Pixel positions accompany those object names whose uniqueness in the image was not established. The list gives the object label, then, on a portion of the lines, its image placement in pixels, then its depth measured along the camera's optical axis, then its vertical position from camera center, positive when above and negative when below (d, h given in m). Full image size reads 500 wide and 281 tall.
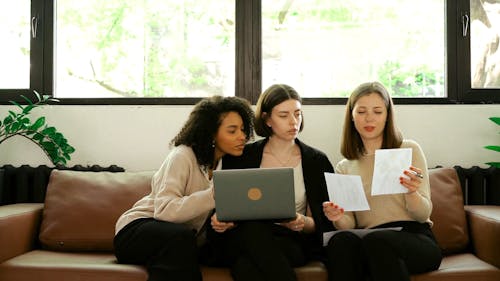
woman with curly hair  1.85 -0.22
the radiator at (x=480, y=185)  2.63 -0.21
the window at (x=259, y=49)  2.92 +0.57
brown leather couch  1.94 -0.40
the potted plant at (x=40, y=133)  2.68 +0.07
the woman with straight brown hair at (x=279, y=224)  1.81 -0.29
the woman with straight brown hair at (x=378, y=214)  1.77 -0.29
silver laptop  1.82 -0.17
